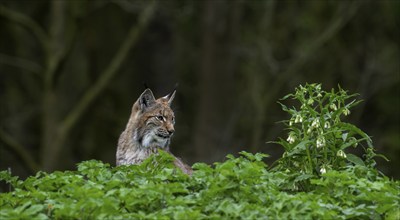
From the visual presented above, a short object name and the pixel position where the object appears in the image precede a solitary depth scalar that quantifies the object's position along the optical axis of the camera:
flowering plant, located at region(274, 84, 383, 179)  15.81
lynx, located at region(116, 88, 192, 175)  27.28
